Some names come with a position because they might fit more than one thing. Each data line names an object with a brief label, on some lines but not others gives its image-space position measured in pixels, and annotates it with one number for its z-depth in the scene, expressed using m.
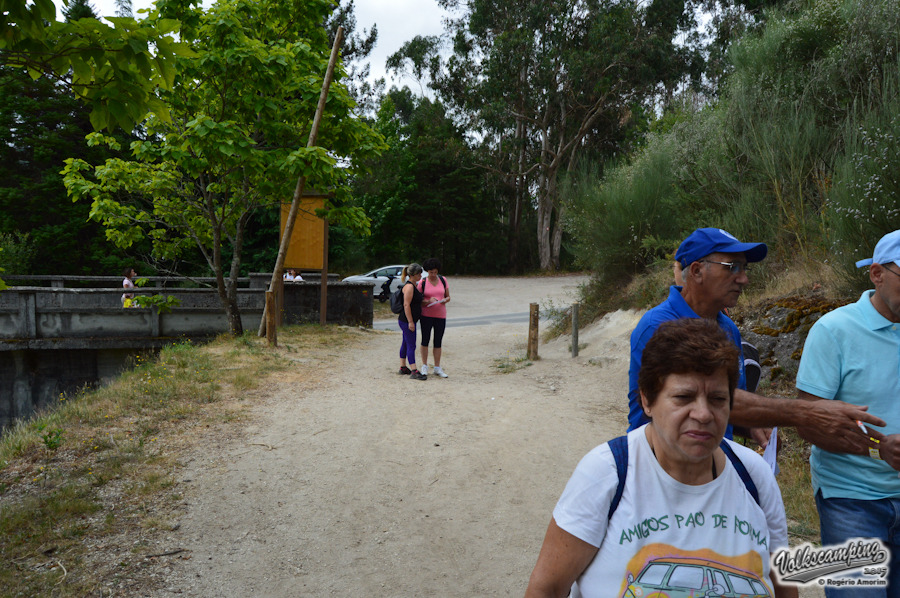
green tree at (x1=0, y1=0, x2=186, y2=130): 3.30
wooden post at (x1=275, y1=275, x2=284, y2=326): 15.34
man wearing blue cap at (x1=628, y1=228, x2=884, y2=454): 2.38
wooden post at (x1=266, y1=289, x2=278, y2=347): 13.01
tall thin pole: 12.92
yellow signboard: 17.41
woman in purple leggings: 10.39
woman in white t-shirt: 1.75
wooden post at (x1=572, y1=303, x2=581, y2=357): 12.76
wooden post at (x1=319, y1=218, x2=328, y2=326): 17.33
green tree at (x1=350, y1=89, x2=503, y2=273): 42.84
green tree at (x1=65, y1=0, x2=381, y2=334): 11.49
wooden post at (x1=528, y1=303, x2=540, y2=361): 12.87
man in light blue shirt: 2.40
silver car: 28.64
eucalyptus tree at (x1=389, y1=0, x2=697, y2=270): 36.09
